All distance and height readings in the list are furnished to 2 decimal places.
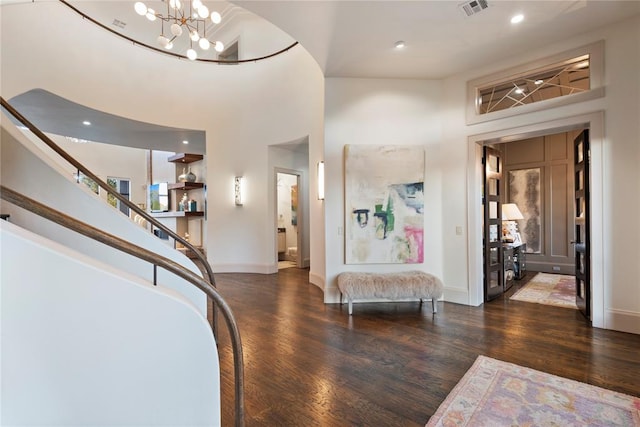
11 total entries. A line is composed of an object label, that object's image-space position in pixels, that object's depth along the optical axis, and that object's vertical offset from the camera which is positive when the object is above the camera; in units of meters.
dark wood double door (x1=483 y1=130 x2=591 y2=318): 3.49 -0.21
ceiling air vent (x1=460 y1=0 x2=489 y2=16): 2.72 +2.02
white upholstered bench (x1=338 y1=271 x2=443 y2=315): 3.73 -1.02
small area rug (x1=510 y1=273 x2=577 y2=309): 4.26 -1.38
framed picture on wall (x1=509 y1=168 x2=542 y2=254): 6.58 +0.18
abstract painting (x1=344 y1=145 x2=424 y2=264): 4.22 +0.04
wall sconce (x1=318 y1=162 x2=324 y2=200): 5.02 +0.57
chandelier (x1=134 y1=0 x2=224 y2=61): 4.06 +2.98
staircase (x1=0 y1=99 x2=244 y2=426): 1.09 -0.55
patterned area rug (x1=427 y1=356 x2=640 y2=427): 1.78 -1.33
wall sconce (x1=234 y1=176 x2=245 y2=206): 6.55 +0.55
